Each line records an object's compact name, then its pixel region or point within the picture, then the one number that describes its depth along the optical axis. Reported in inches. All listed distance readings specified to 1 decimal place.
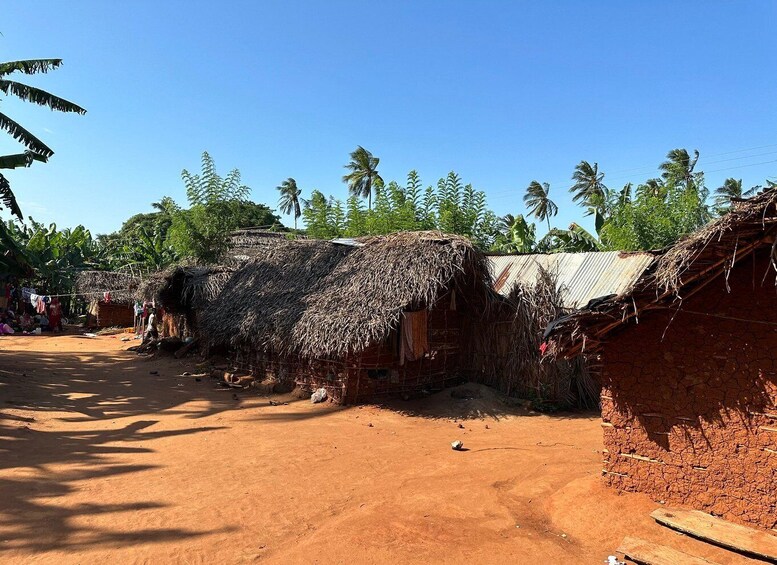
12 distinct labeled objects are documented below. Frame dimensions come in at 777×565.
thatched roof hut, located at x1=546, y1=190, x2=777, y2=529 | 167.2
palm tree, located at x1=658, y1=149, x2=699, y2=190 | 1160.1
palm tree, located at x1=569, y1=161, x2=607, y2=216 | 1528.1
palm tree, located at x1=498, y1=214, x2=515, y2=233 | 1550.2
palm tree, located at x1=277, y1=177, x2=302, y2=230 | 2346.3
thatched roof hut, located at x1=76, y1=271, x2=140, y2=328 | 1089.4
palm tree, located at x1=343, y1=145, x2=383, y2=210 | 1625.2
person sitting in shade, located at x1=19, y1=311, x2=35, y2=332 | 996.6
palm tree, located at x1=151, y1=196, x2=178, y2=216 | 841.5
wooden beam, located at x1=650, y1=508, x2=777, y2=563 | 150.3
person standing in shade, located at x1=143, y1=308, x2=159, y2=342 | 767.1
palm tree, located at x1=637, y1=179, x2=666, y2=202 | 742.2
